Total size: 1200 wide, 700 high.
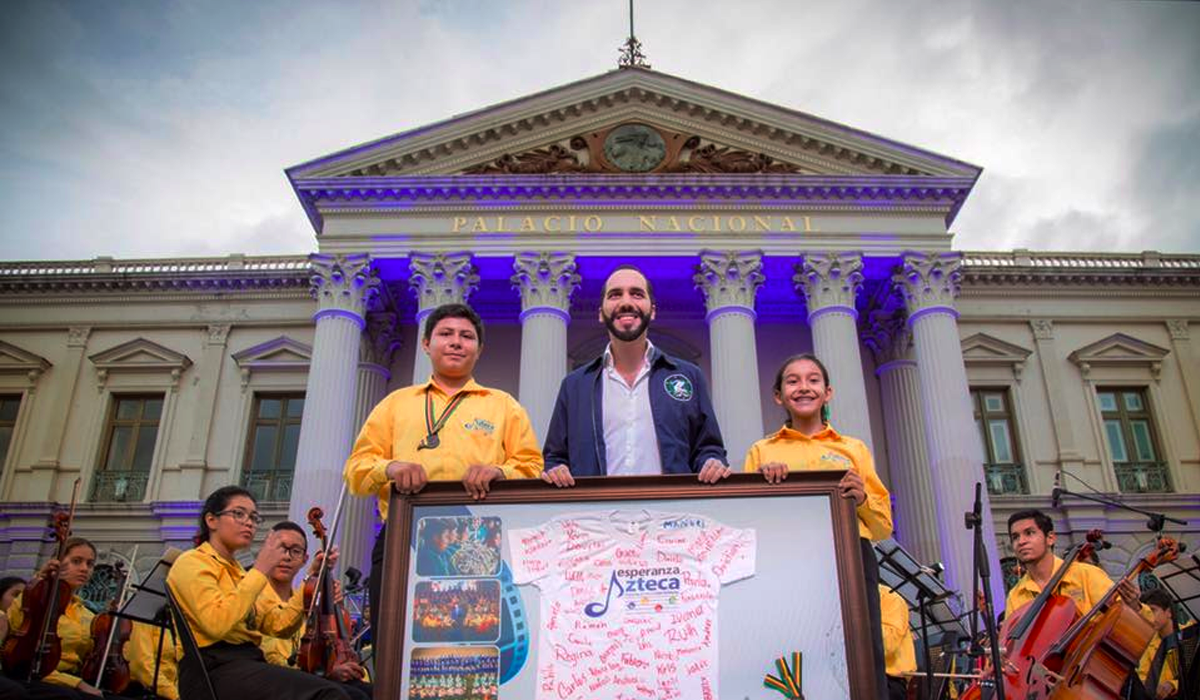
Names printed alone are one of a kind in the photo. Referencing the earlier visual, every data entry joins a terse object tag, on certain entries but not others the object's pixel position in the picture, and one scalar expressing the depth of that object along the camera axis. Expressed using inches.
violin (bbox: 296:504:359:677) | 240.4
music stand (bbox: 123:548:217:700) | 227.1
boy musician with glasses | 229.6
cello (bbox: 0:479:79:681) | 273.6
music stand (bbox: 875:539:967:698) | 263.7
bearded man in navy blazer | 169.2
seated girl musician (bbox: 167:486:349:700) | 165.8
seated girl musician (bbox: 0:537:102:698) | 286.2
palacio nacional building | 771.4
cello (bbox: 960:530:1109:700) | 204.4
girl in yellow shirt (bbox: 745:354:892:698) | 160.6
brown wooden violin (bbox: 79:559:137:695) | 299.7
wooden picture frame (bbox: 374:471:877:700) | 108.8
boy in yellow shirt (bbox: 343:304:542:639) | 151.3
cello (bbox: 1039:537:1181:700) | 196.5
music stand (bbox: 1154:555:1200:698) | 290.8
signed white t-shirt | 109.0
